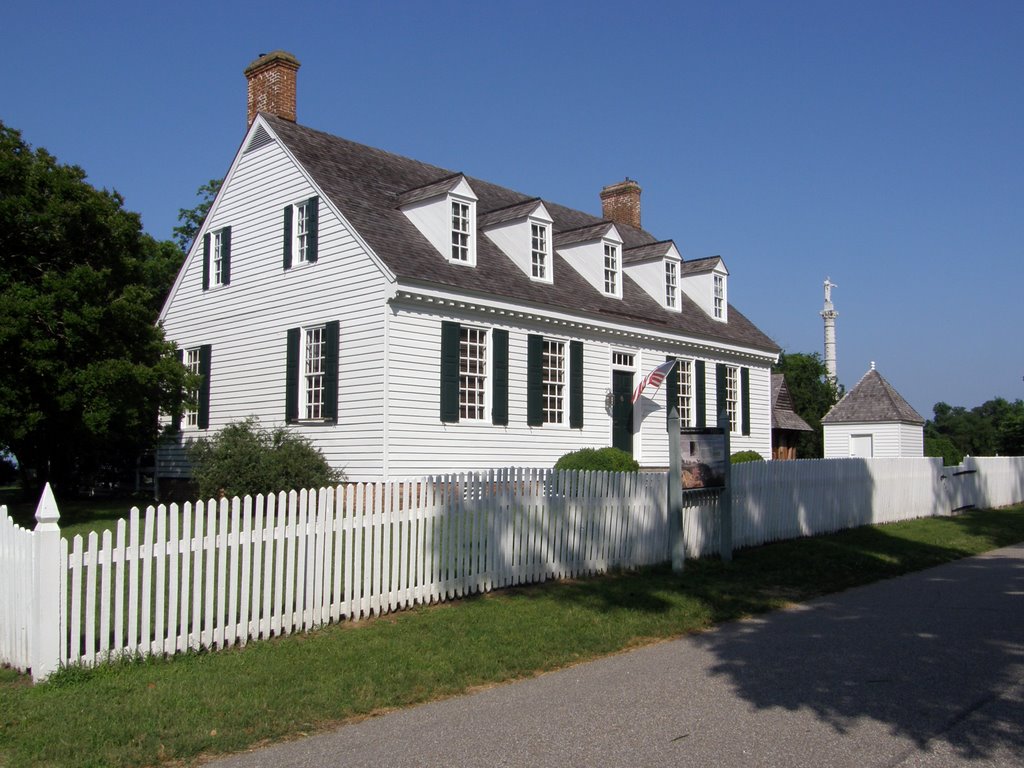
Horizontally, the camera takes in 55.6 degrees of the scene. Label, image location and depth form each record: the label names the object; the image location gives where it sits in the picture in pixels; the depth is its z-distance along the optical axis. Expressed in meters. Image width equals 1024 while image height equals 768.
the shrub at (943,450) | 38.79
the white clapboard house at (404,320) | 17.97
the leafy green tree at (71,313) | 16.47
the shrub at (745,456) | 24.08
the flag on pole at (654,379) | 22.73
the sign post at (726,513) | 13.27
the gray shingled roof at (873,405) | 38.16
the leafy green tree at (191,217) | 36.06
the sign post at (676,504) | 12.37
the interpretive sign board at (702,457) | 12.92
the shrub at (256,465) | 16.70
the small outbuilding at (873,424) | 37.84
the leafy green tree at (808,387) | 57.78
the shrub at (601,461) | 18.66
